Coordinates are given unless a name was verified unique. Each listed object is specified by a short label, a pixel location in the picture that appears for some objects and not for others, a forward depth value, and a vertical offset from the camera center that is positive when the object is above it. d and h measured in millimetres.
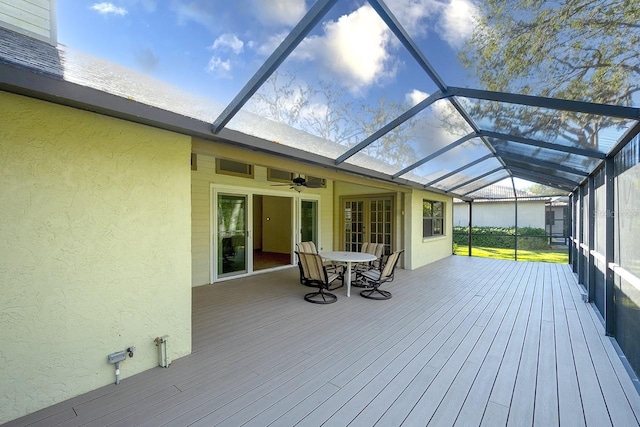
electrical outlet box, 2389 -1219
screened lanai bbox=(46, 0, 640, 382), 1917 +1230
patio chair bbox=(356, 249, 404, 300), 5045 -1150
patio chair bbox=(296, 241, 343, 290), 5375 -847
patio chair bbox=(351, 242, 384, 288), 5917 -875
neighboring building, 14328 +132
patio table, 5215 -818
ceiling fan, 6023 +724
